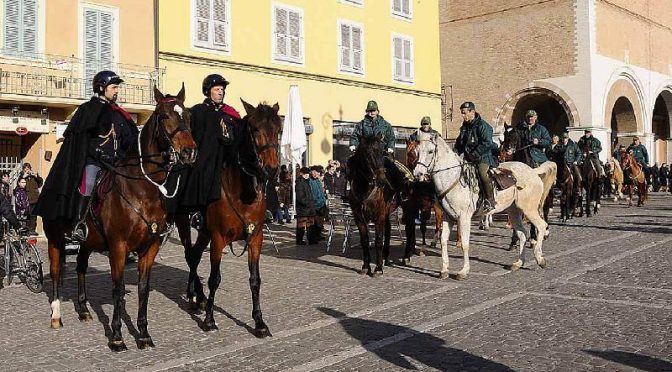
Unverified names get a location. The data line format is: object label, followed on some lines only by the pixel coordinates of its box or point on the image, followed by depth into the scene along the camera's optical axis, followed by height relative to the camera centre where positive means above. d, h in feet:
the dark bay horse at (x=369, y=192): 32.89 +0.49
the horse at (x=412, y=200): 37.88 +0.06
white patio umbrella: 54.44 +5.71
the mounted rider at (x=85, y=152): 22.09 +1.83
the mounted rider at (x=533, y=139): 43.39 +4.10
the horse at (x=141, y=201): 20.48 +0.10
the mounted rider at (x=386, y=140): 35.53 +3.33
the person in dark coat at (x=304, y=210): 47.83 -0.56
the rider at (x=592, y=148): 66.03 +5.27
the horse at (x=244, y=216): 21.93 -0.45
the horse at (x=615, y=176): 78.18 +2.74
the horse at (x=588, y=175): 64.23 +2.41
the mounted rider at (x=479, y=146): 34.50 +2.97
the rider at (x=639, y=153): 80.12 +5.57
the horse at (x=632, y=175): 77.82 +2.83
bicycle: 31.04 -2.69
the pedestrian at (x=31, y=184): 50.62 +1.71
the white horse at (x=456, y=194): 32.32 +0.34
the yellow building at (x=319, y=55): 66.49 +17.11
